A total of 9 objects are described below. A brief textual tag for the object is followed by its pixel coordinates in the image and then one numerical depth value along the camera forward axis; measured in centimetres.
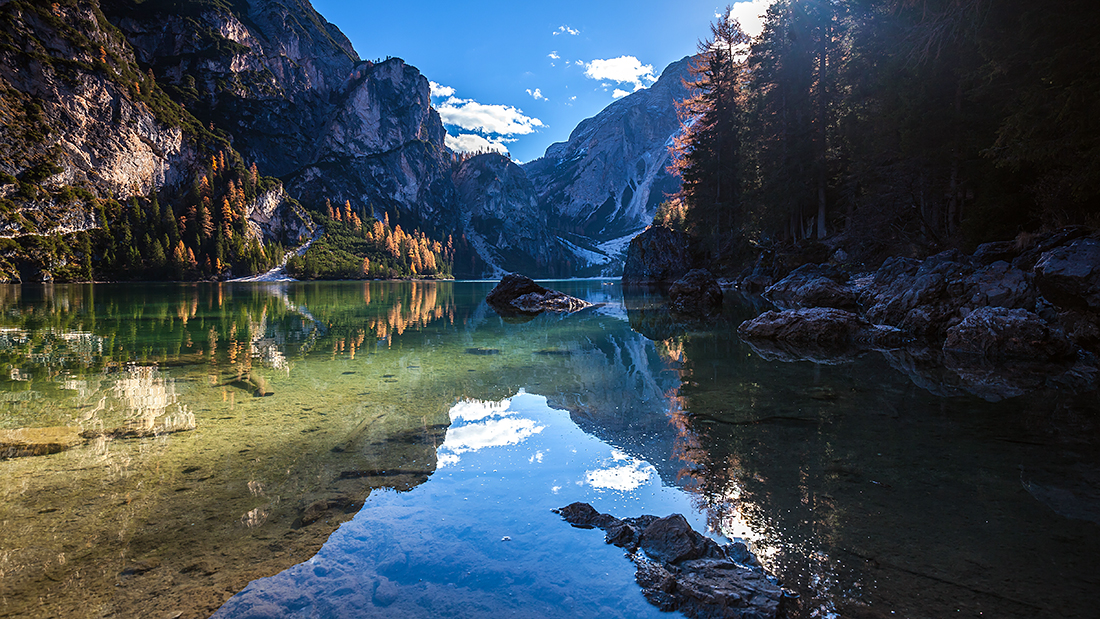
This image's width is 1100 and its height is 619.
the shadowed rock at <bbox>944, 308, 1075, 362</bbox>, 1191
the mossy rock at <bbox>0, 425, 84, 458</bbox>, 618
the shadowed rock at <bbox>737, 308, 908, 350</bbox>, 1504
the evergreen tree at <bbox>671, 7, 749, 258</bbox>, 4866
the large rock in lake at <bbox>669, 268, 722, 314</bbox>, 2931
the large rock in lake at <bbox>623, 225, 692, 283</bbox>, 6053
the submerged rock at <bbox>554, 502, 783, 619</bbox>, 325
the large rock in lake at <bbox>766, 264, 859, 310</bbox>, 2216
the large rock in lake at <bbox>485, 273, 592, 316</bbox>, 3165
